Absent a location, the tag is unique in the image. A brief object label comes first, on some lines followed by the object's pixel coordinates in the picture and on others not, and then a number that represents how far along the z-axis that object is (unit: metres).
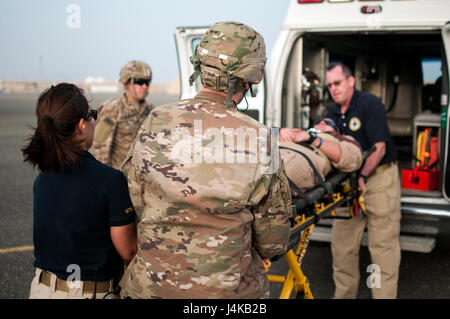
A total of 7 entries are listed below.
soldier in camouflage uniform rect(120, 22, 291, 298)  1.87
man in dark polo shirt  3.91
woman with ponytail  1.92
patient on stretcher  3.12
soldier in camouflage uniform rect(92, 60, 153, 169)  4.67
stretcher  2.96
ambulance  4.25
